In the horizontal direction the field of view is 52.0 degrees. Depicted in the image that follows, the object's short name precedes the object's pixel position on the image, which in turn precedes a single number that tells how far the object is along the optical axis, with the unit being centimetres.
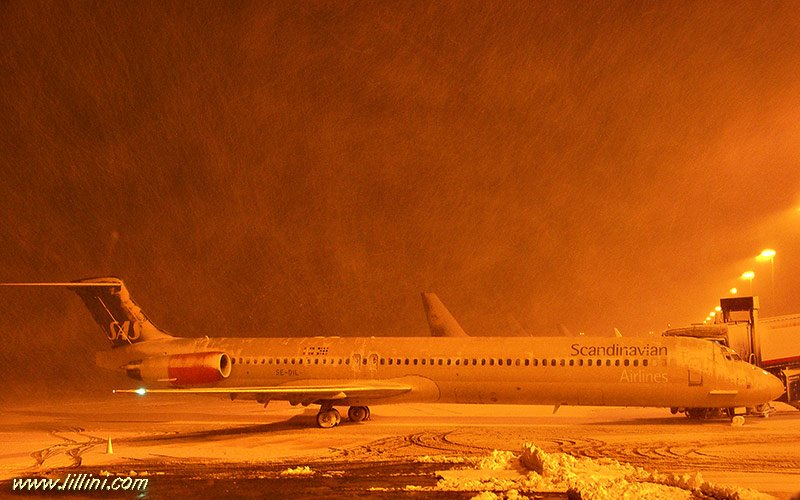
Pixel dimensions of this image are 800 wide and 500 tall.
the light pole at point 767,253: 4606
